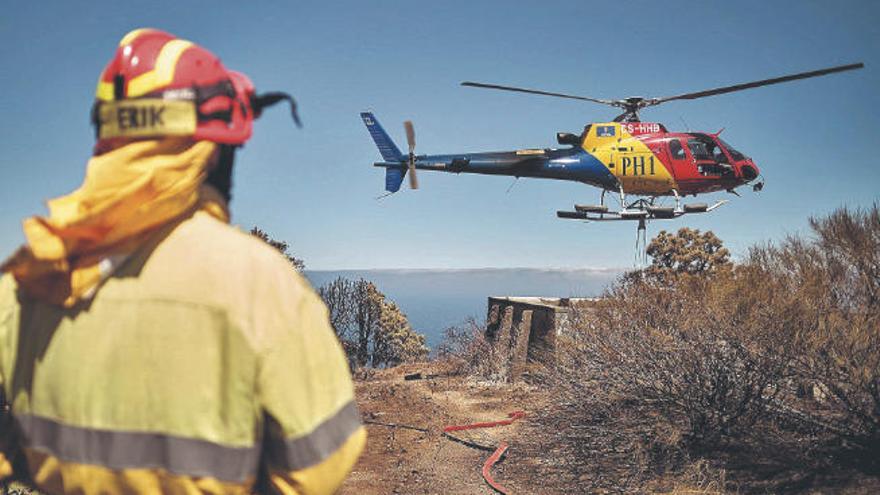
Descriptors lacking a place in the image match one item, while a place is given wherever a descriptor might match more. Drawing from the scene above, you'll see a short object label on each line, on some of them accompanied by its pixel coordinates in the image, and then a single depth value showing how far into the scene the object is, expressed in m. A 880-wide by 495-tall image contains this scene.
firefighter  1.06
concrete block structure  16.84
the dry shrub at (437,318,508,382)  17.81
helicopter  15.35
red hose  7.78
